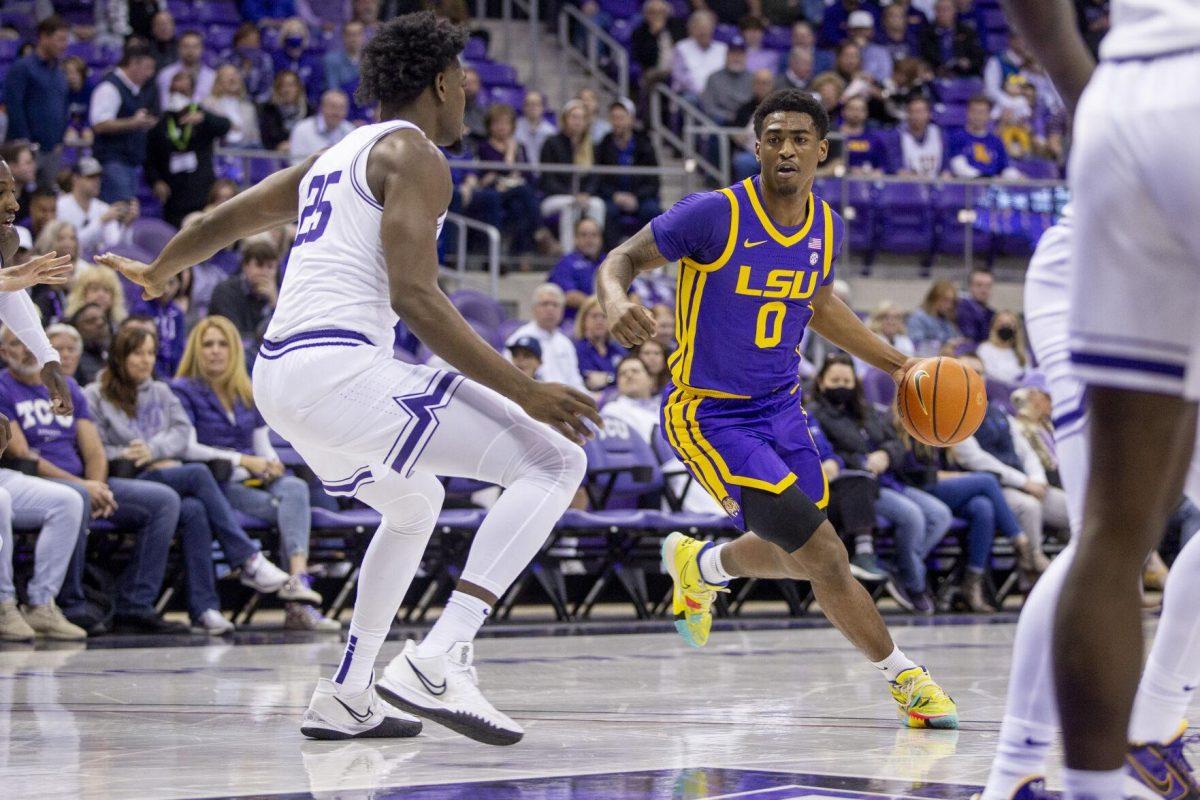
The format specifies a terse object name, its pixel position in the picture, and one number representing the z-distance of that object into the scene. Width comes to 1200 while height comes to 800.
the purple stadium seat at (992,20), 19.30
